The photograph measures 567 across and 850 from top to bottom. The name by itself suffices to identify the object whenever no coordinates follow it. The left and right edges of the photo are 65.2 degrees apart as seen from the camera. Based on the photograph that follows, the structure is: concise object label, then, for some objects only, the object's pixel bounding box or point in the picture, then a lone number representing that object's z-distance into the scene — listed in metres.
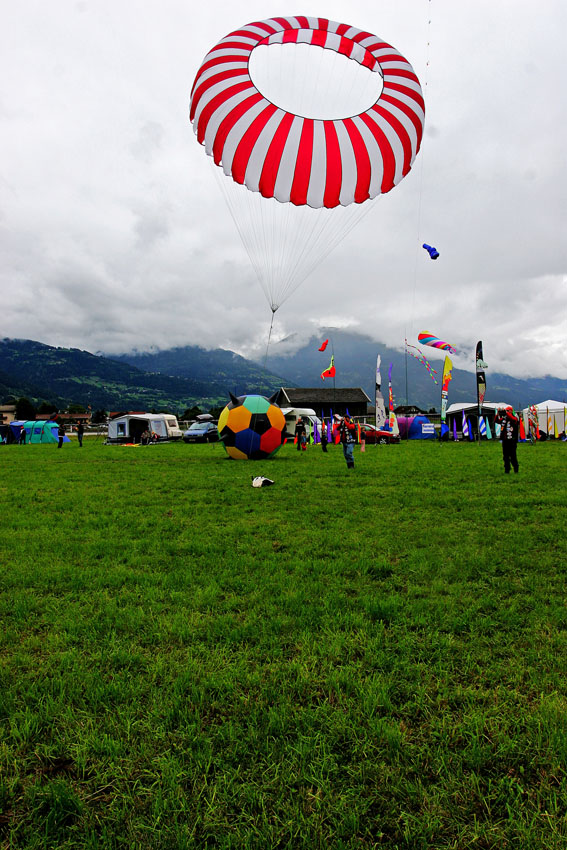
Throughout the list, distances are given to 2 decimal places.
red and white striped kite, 9.75
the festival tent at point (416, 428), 34.44
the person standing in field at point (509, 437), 12.02
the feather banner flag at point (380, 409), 32.06
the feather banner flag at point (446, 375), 27.39
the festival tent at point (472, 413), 31.83
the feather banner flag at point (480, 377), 25.33
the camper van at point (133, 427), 34.12
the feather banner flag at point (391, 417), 31.59
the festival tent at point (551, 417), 30.75
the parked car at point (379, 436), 29.50
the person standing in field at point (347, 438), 13.48
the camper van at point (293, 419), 33.53
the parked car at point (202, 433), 33.38
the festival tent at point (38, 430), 35.75
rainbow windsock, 27.73
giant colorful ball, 14.91
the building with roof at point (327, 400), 61.81
